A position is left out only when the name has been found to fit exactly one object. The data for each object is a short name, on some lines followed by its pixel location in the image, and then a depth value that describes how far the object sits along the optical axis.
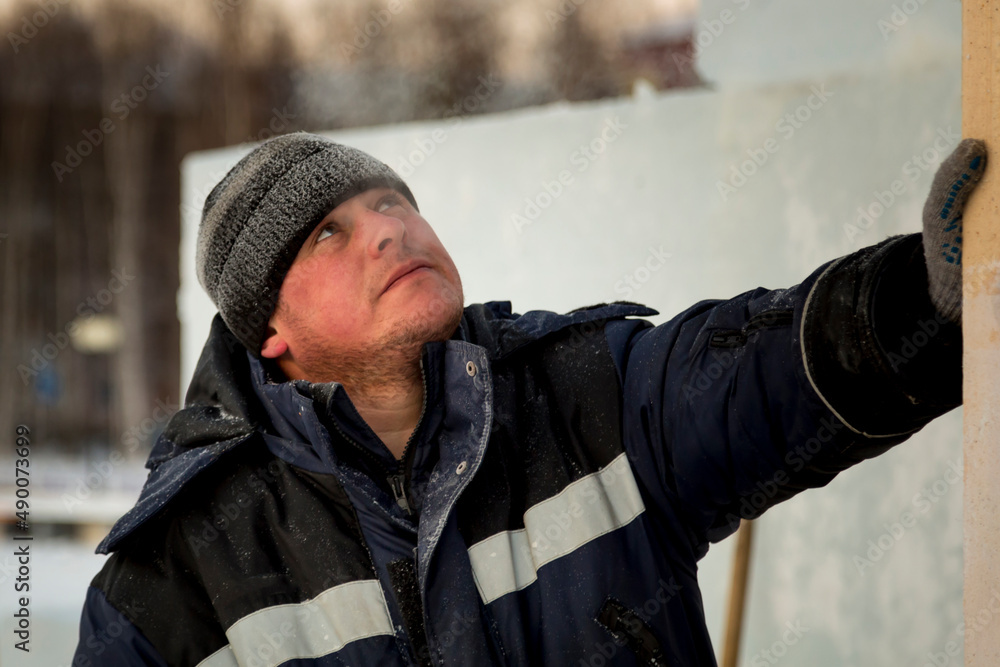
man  2.21
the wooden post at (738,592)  3.07
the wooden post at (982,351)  2.05
